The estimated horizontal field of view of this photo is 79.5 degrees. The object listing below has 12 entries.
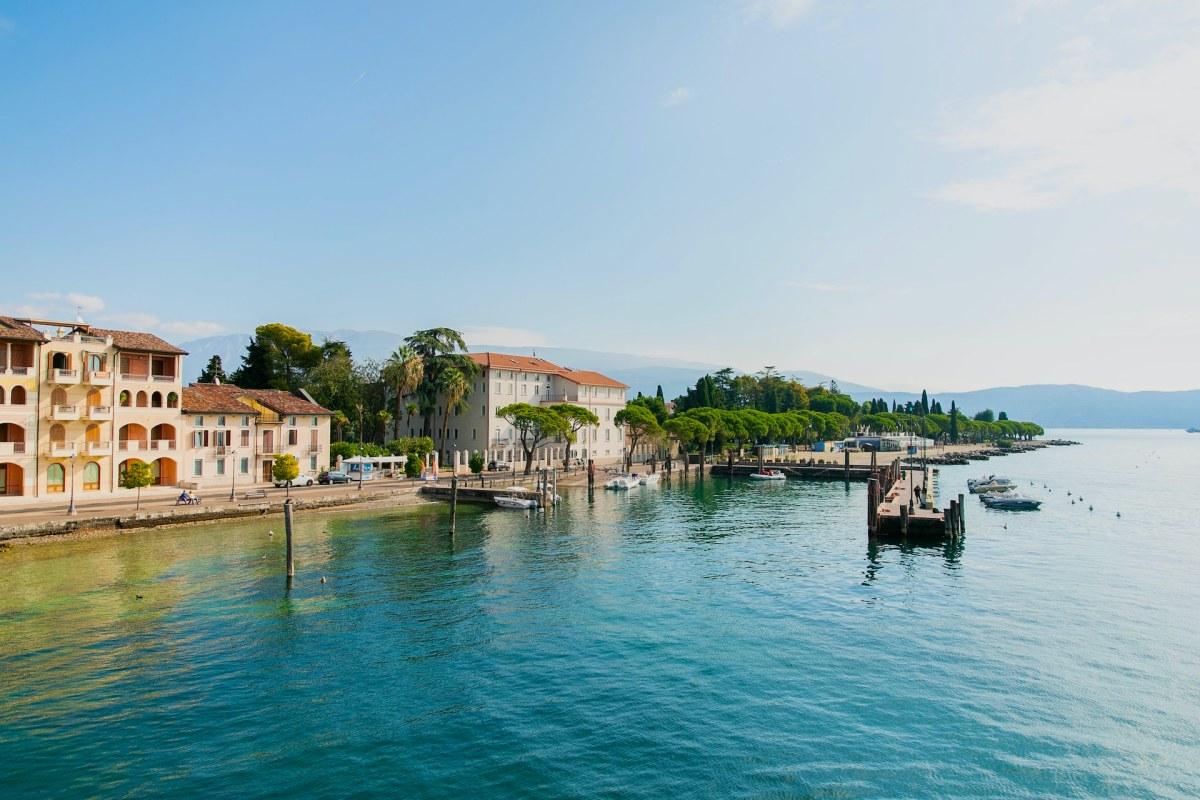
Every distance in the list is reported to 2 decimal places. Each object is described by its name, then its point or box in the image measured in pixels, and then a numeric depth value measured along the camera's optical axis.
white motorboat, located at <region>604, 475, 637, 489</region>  81.25
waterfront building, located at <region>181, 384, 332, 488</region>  59.62
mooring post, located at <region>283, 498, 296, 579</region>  33.81
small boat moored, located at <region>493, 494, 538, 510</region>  63.38
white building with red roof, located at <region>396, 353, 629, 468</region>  91.50
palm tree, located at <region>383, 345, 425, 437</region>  85.12
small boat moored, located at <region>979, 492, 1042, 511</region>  68.38
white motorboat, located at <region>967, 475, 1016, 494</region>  84.50
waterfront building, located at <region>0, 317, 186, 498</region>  48.38
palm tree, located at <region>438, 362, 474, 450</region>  85.62
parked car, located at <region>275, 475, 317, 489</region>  66.00
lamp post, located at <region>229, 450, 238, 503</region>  61.74
